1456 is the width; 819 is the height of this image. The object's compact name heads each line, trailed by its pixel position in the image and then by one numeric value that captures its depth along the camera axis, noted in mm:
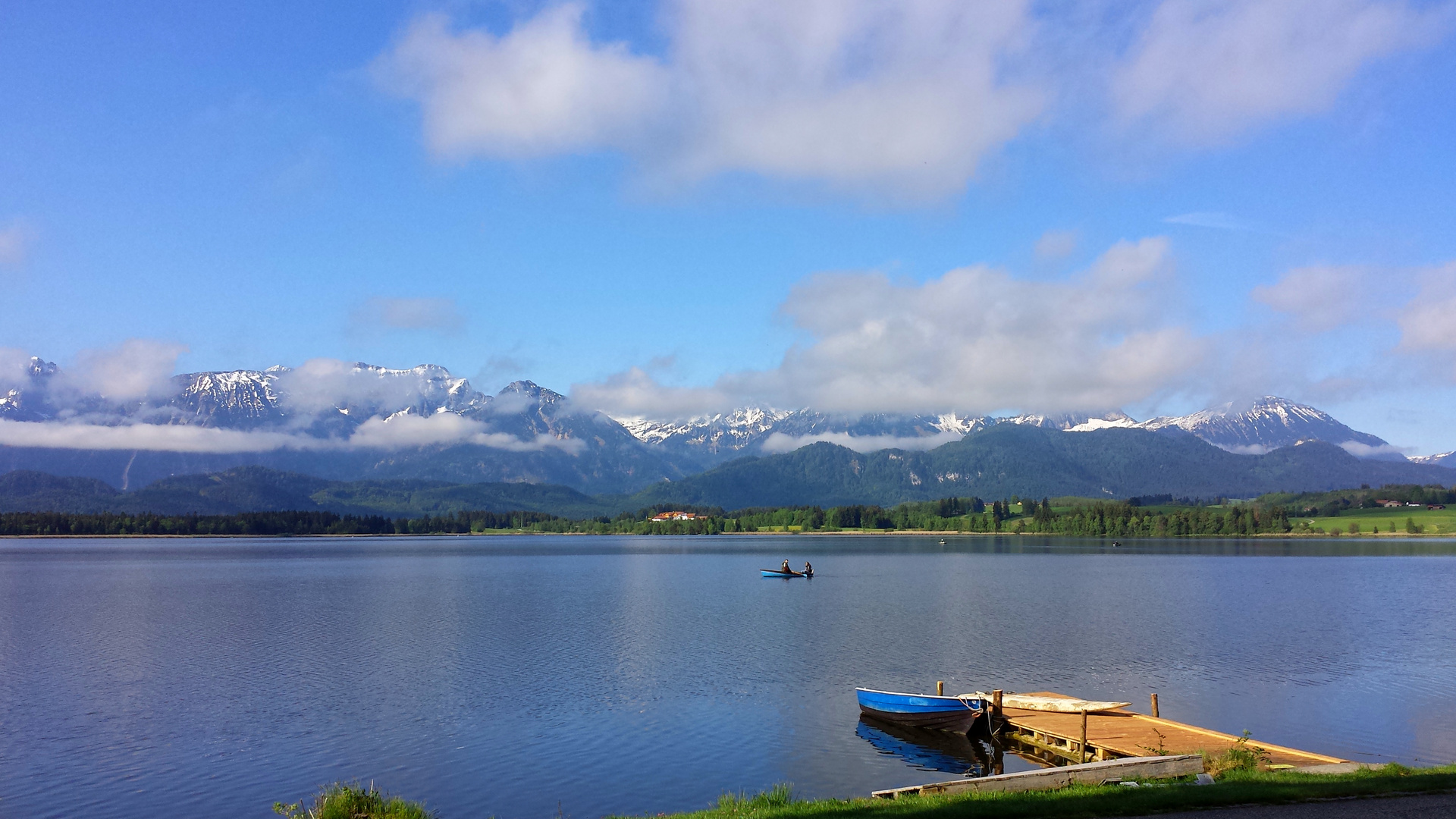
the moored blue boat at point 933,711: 37625
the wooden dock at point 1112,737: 31391
